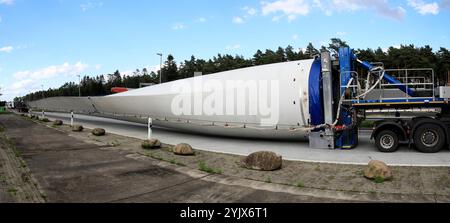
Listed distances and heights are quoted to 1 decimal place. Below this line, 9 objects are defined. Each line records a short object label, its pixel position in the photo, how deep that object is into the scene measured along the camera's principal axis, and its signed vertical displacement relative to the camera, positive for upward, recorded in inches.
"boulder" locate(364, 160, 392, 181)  265.9 -53.0
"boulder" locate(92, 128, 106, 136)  581.1 -44.3
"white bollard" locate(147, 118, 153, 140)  499.6 -29.6
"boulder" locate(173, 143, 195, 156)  391.5 -51.3
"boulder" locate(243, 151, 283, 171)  311.6 -52.0
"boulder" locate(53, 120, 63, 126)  813.2 -39.8
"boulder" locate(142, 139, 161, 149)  436.8 -49.2
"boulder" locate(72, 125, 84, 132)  658.0 -42.6
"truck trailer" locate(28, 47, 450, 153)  403.2 +1.6
